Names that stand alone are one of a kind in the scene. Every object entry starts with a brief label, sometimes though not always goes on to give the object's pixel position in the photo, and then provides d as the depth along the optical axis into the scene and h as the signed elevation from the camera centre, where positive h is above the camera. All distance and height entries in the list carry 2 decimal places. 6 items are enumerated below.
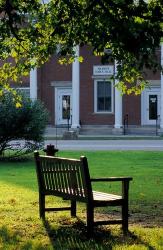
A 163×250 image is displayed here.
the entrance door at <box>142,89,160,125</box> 42.09 -0.36
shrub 21.30 -0.78
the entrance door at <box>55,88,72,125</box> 44.03 -0.30
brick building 42.06 +0.27
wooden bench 7.57 -1.17
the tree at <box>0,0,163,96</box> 8.32 +1.12
